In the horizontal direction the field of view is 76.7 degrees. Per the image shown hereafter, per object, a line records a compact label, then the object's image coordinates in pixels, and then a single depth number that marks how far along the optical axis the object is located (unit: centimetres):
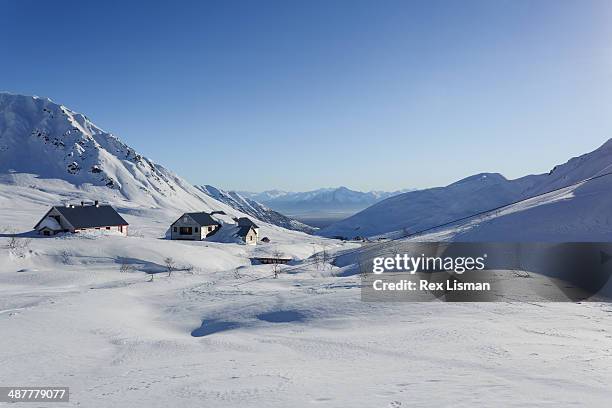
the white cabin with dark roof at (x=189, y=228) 7306
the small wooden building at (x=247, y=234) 7063
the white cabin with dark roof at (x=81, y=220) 5516
